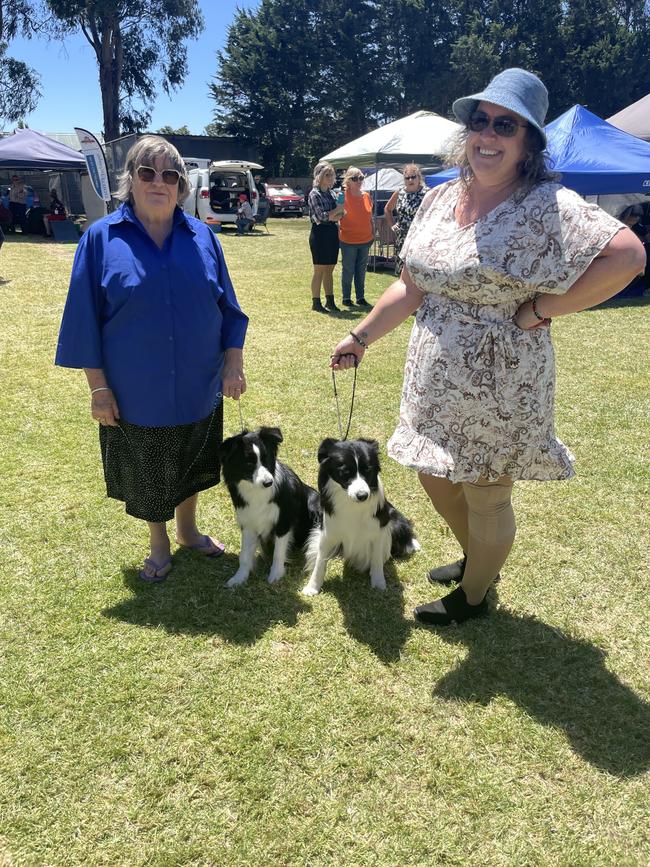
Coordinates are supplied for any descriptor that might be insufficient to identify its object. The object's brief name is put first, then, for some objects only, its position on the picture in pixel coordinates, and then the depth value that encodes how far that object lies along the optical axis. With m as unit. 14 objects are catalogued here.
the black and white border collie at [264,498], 2.85
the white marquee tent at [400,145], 11.78
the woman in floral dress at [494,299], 1.91
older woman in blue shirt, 2.40
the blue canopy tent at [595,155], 9.00
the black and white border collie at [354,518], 2.70
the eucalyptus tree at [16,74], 27.30
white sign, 14.59
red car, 28.06
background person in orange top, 8.48
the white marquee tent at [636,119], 12.60
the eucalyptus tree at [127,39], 27.89
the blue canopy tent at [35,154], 16.00
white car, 20.47
